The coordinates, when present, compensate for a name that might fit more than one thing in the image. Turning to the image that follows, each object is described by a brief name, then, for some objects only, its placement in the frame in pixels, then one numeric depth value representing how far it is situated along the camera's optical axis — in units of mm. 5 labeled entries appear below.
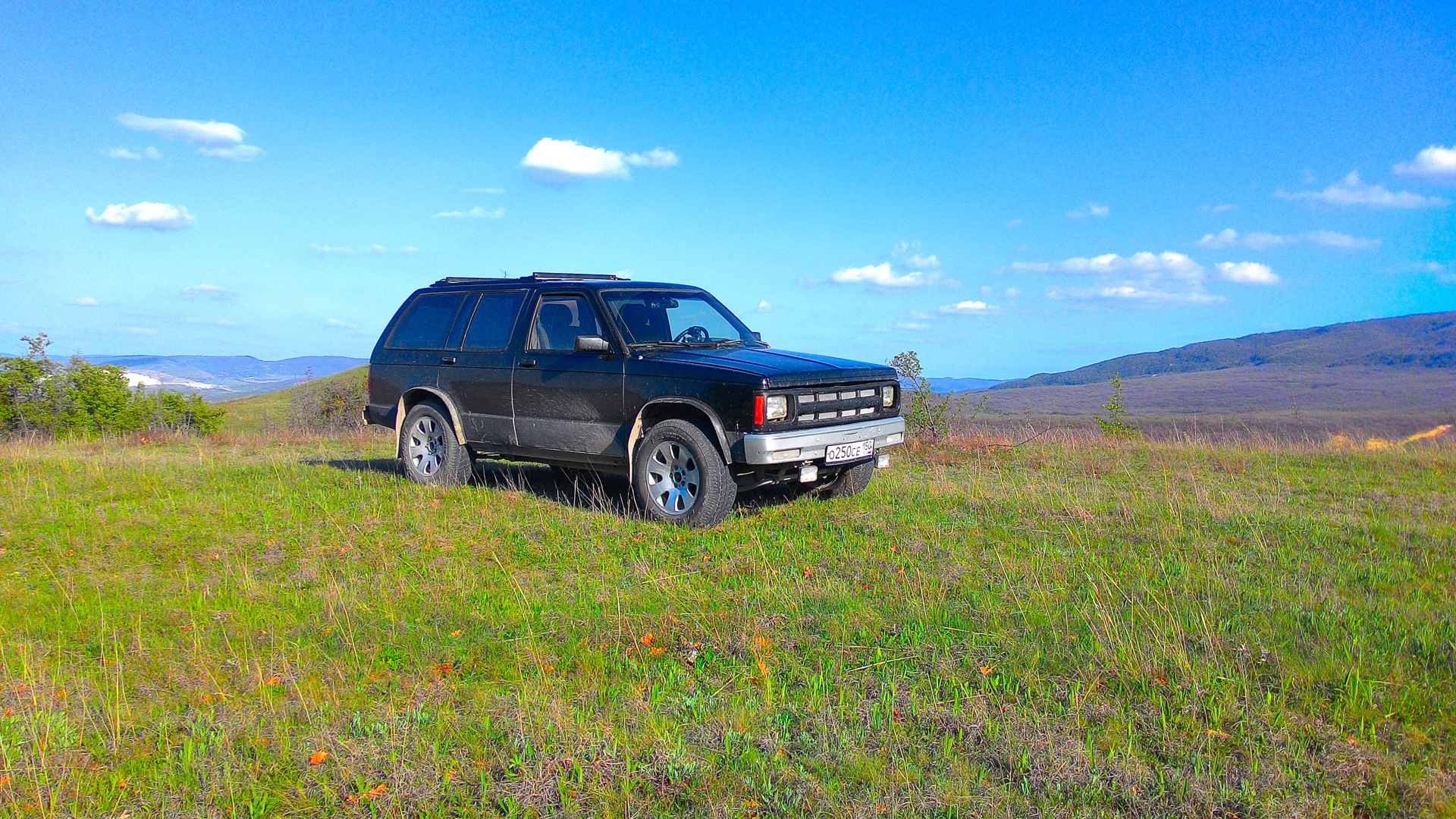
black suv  6637
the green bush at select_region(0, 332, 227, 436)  17875
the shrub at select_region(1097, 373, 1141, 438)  15797
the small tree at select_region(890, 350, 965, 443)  14320
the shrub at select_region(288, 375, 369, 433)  28820
